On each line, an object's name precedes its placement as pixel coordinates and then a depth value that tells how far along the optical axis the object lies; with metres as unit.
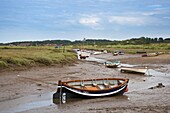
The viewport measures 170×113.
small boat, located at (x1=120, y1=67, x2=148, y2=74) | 33.50
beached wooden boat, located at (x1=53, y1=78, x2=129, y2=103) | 16.84
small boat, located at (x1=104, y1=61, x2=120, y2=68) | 43.07
